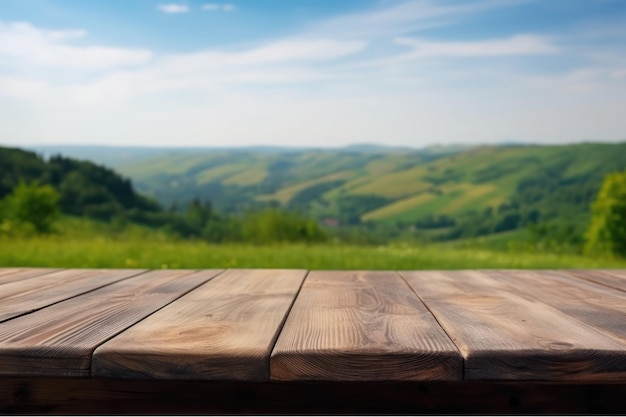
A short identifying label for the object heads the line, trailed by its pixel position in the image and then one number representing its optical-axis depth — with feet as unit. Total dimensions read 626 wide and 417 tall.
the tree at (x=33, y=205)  61.36
